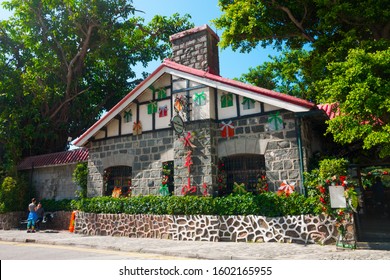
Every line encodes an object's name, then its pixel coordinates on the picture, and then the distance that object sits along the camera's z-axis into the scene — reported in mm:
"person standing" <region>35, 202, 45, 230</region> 13695
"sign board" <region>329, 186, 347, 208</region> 7766
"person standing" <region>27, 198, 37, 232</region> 13469
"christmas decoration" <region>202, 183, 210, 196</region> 10227
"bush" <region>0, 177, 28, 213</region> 15078
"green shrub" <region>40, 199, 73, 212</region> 14539
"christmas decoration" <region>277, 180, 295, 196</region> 9219
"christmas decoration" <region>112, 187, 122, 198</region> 12500
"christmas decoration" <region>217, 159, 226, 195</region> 10516
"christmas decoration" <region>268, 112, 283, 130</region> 9719
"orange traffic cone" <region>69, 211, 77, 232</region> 13291
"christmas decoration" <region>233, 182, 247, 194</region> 10000
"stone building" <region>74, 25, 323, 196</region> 9625
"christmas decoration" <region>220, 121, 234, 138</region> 10559
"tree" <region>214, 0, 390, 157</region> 7496
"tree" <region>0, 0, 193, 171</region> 16906
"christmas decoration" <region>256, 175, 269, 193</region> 9719
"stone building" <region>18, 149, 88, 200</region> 14781
